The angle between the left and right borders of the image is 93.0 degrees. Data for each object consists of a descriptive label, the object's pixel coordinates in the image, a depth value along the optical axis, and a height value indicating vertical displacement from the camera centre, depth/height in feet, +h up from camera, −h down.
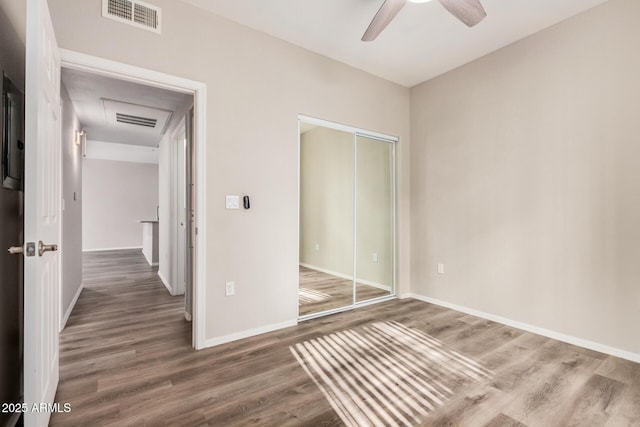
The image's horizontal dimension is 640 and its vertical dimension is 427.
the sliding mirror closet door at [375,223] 12.85 -0.25
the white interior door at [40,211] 4.17 +0.12
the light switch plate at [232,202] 8.82 +0.47
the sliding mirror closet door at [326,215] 12.19 +0.10
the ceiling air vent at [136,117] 13.03 +4.93
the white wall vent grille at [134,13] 7.14 +5.00
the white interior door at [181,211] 13.48 +0.32
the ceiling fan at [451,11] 6.86 +4.84
